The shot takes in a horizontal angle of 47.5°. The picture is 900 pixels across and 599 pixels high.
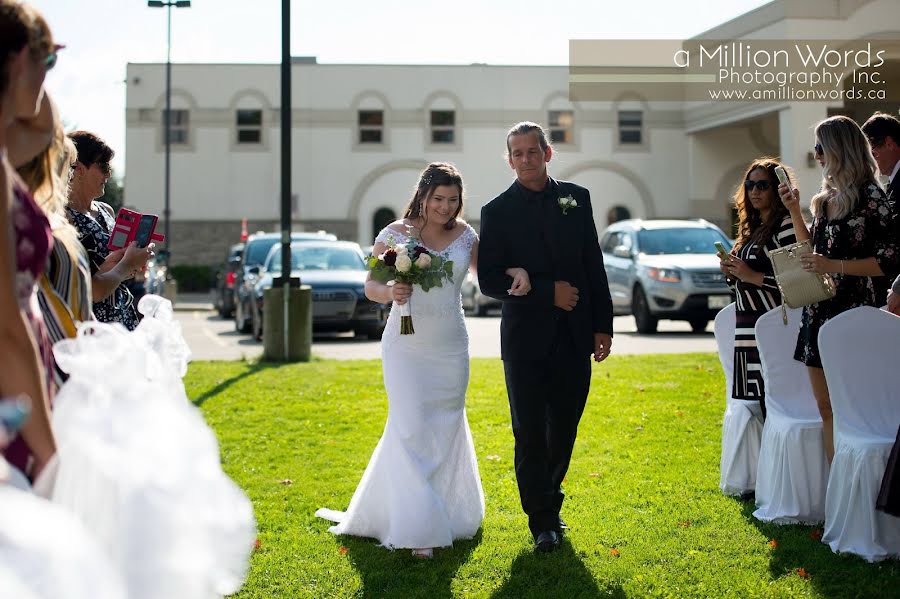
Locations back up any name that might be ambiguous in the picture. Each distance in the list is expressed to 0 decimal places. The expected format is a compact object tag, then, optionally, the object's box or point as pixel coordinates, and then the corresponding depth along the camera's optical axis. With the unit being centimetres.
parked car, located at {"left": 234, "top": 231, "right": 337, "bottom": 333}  1983
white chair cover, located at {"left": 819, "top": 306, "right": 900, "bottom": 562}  534
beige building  4356
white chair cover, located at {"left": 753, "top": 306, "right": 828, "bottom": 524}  606
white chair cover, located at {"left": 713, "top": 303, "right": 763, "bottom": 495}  672
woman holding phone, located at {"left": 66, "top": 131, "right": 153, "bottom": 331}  546
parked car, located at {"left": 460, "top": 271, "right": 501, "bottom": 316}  2653
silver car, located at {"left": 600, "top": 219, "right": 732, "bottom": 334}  1803
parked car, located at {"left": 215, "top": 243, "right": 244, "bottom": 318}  2638
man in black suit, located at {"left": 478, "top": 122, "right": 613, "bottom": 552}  574
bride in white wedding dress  583
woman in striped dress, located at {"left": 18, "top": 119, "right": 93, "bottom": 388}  287
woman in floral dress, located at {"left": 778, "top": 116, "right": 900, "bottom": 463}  560
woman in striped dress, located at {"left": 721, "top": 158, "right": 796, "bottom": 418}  664
